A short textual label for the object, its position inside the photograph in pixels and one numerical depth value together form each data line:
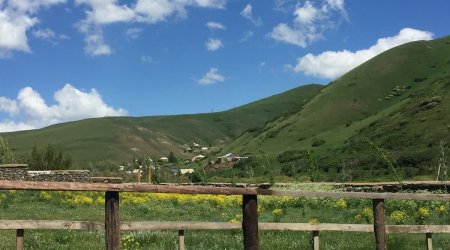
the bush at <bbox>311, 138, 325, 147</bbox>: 96.18
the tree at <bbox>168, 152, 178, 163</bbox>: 134.27
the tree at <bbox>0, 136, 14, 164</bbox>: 42.72
